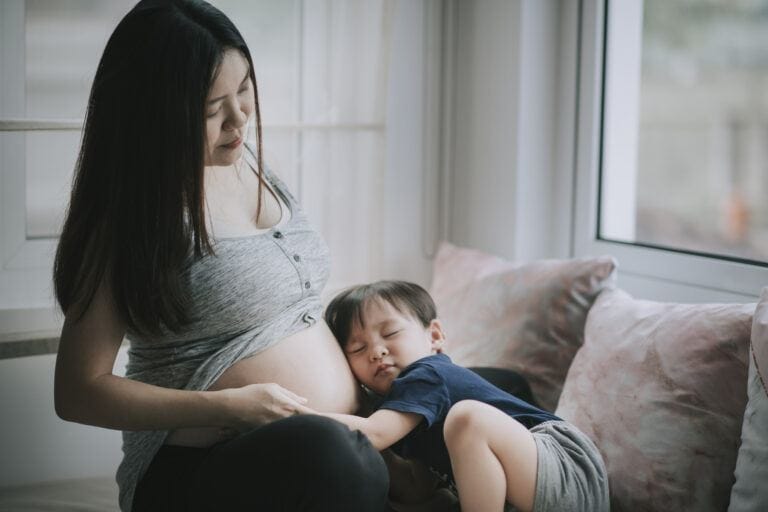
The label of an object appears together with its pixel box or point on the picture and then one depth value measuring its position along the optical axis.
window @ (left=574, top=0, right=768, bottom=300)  1.88
